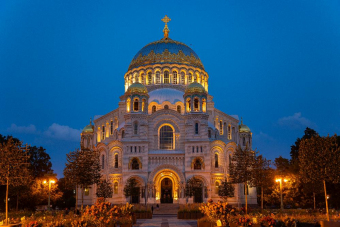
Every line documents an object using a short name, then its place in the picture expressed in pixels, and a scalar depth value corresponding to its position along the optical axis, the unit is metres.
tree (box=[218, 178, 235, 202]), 52.75
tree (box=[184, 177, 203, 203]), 53.03
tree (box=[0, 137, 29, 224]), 26.69
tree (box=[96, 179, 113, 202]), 53.46
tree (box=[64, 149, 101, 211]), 36.84
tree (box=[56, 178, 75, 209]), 68.36
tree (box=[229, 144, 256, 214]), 38.06
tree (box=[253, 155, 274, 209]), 38.44
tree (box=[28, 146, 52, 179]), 55.53
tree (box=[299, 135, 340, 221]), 26.42
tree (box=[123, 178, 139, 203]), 53.06
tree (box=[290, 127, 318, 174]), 56.91
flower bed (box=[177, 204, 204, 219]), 35.93
